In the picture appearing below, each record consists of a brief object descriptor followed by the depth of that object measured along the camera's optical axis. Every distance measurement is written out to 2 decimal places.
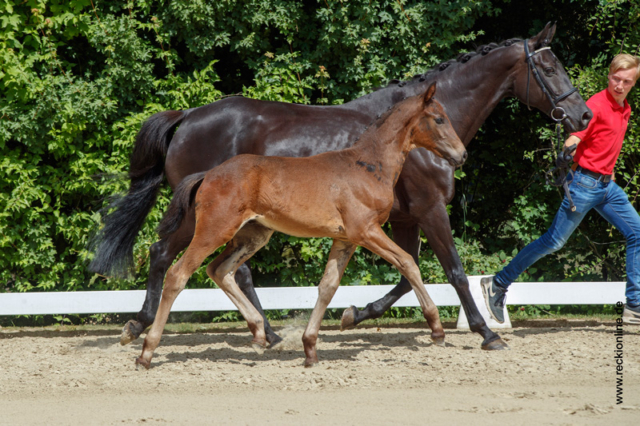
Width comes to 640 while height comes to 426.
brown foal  8.44
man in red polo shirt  10.08
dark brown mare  10.29
